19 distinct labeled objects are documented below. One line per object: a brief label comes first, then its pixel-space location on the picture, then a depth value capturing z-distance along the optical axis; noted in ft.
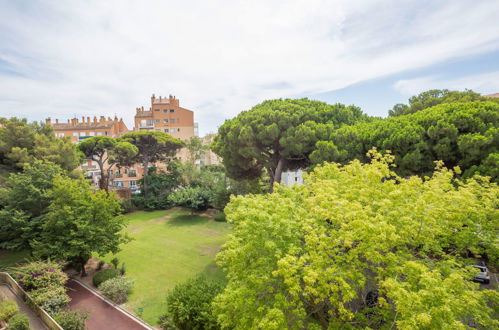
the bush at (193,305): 28.17
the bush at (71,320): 30.60
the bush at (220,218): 82.11
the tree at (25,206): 44.37
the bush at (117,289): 38.45
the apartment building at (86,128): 144.46
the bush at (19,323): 28.97
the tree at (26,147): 57.67
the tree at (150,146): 95.84
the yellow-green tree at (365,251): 16.42
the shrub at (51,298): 33.73
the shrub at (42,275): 36.63
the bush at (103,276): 42.78
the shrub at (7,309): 30.81
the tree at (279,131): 49.80
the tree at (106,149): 88.17
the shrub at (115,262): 48.11
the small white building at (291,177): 94.63
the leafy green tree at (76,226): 41.32
